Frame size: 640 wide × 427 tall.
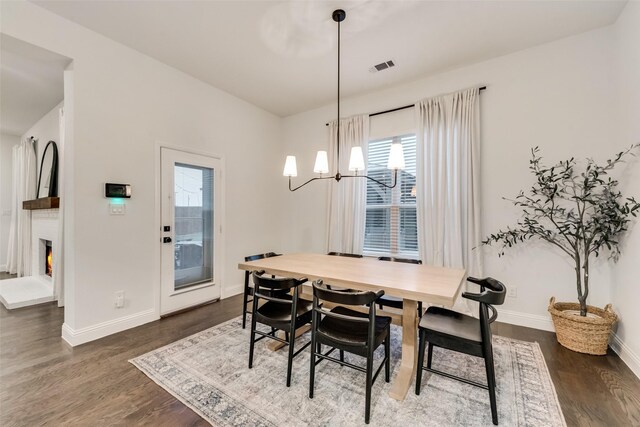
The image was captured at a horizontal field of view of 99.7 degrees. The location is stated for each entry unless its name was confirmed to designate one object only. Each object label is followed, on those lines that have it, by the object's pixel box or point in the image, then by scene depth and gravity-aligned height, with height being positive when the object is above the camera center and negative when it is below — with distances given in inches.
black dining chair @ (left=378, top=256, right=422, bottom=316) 104.9 -35.1
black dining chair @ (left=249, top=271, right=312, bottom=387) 78.6 -32.8
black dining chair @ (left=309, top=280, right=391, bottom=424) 66.1 -32.6
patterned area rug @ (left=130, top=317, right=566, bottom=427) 66.7 -50.7
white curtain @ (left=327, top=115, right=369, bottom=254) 158.6 +9.1
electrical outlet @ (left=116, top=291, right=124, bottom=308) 114.7 -37.2
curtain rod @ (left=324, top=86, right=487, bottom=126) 145.1 +57.3
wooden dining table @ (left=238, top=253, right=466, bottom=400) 68.5 -19.5
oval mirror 166.4 +26.0
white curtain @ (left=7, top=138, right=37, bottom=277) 193.5 -0.3
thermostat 110.7 +9.1
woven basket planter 92.4 -41.1
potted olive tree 93.7 -3.5
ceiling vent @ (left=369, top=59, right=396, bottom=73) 128.5 +71.3
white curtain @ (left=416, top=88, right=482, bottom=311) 125.9 +15.7
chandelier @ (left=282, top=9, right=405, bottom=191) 93.3 +19.5
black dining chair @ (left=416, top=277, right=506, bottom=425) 65.2 -31.4
